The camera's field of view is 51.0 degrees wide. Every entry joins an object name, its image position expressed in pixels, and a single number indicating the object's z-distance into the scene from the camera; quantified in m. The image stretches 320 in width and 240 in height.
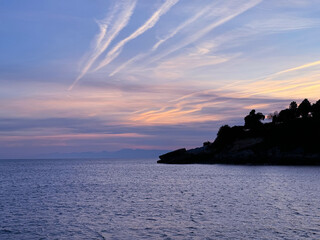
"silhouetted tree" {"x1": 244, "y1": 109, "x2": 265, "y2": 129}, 193.88
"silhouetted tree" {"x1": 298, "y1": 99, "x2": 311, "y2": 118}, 190.38
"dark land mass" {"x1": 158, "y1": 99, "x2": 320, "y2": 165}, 155.12
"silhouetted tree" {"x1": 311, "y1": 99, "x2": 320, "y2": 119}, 183.12
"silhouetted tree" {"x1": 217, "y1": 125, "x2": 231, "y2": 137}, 179.75
